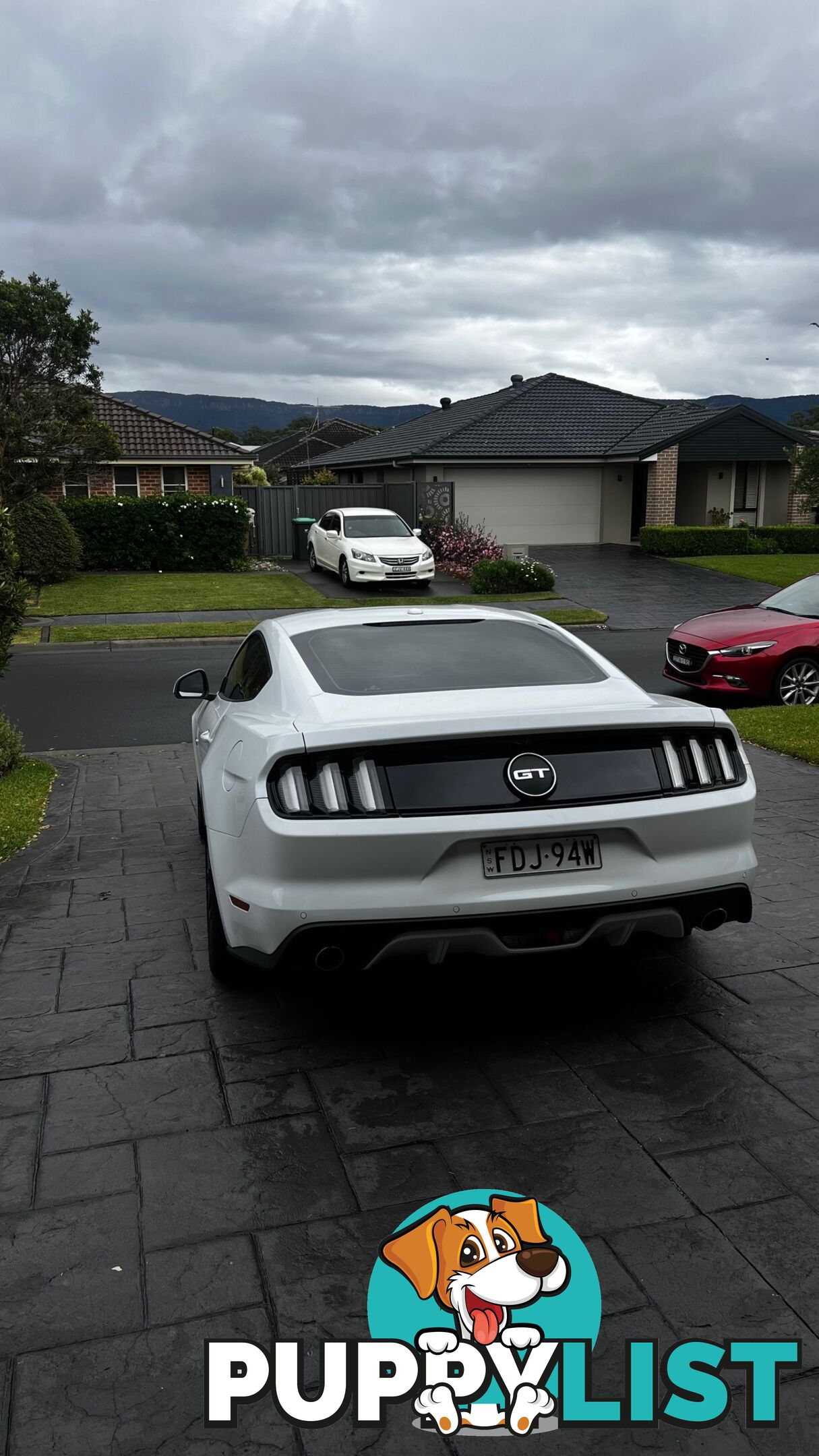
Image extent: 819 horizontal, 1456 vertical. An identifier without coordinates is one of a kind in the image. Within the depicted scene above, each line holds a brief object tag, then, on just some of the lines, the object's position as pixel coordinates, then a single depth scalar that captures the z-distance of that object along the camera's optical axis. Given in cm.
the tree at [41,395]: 2769
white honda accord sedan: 2430
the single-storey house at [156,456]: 3850
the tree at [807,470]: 2833
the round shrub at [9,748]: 848
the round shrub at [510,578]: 2328
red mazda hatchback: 1148
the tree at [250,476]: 4958
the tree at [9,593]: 827
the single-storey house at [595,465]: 3438
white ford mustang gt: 354
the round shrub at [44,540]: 2459
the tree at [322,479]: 4738
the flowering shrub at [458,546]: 2730
